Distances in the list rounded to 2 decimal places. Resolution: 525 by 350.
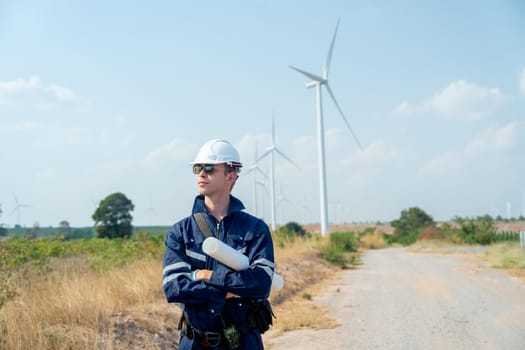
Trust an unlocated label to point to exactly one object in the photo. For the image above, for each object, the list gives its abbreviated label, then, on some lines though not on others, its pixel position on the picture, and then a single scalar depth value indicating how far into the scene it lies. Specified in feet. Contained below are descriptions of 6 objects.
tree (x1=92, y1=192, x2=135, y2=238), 136.49
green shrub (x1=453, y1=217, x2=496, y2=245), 122.21
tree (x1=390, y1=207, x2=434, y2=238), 196.24
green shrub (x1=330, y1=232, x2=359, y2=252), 94.02
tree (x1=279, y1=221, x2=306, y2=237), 170.15
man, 10.33
